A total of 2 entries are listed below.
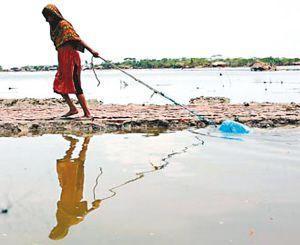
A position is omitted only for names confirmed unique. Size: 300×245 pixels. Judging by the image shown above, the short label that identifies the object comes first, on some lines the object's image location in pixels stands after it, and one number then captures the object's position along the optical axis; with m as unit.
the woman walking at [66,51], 7.77
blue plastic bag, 7.19
